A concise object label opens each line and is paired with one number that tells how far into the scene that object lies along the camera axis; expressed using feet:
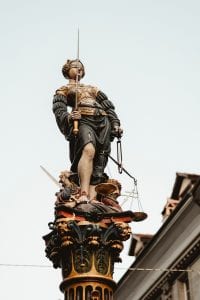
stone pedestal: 35.39
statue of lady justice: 40.09
